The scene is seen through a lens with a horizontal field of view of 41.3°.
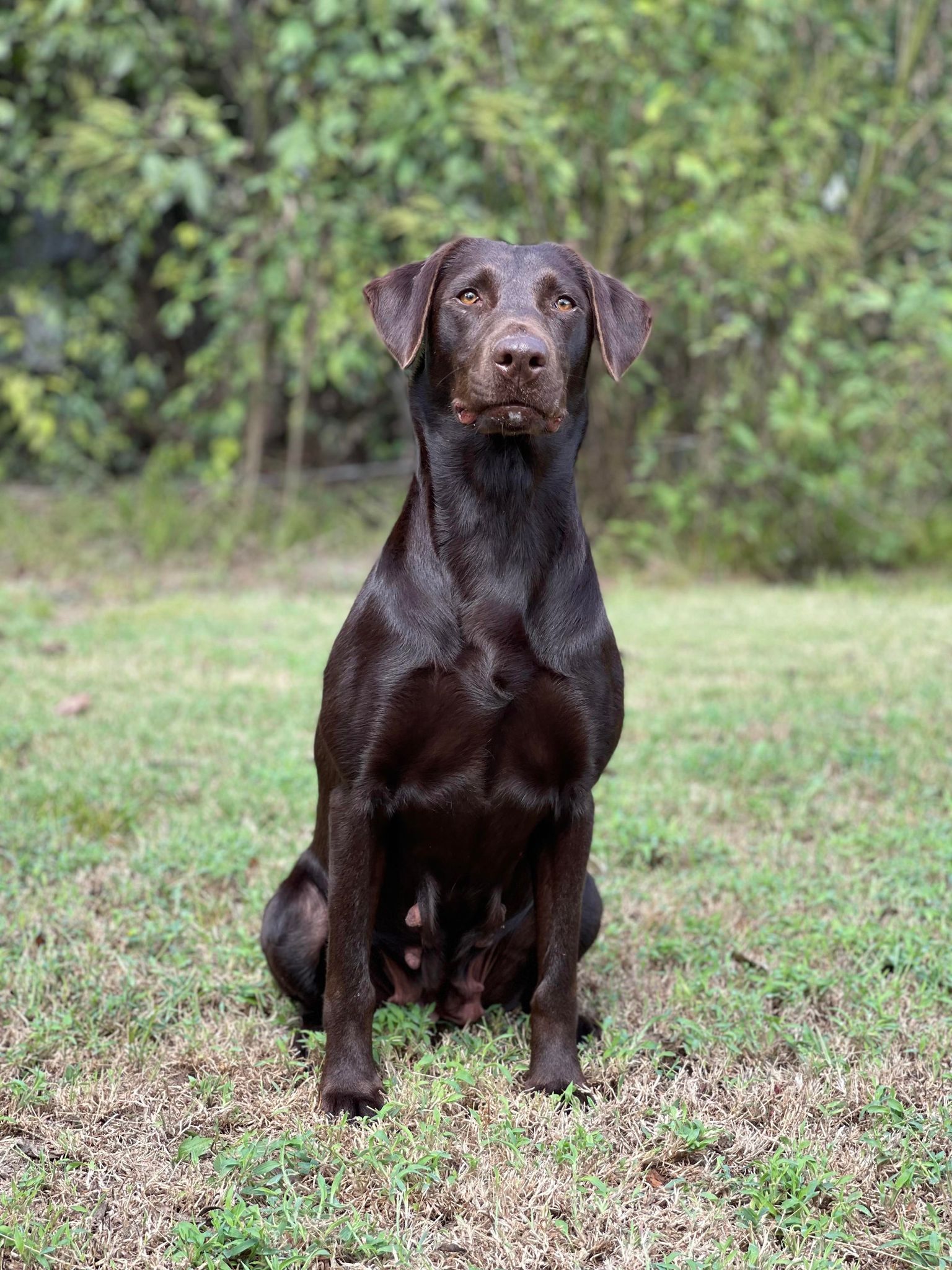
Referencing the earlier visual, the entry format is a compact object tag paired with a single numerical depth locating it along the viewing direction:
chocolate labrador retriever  2.25
